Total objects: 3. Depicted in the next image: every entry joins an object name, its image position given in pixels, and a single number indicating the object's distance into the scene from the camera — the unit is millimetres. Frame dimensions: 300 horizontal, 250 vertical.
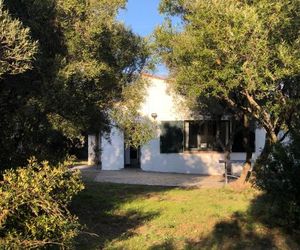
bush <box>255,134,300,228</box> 5427
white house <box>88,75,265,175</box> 14673
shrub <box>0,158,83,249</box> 3803
